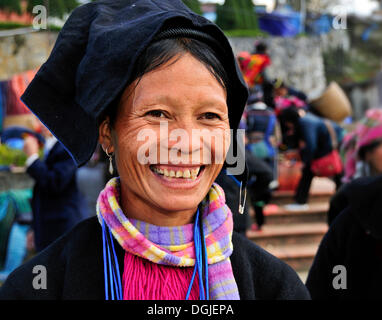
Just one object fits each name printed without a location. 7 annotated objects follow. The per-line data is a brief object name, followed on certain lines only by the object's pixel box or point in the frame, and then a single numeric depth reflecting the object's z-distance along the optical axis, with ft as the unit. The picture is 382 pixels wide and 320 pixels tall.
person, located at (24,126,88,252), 10.74
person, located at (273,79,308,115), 19.76
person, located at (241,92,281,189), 17.26
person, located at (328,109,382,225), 9.38
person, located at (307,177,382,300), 6.16
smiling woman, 3.80
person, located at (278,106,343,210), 18.11
